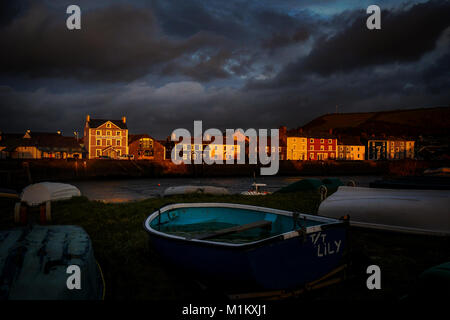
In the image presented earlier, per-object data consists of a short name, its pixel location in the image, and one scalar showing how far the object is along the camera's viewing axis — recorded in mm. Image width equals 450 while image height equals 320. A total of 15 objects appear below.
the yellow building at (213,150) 90625
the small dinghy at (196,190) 21006
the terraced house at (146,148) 83712
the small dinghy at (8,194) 15956
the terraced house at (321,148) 92500
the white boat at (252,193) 23572
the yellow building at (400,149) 104562
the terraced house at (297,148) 90500
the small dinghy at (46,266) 3439
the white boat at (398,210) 8805
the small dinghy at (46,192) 17172
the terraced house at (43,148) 71938
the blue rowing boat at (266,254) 4059
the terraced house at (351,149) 97875
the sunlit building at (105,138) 72625
